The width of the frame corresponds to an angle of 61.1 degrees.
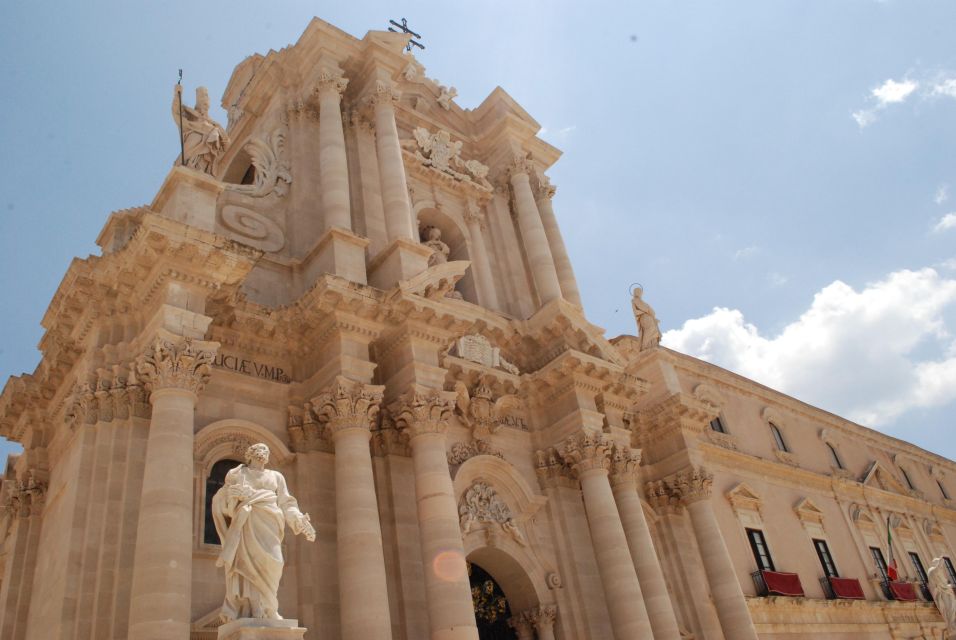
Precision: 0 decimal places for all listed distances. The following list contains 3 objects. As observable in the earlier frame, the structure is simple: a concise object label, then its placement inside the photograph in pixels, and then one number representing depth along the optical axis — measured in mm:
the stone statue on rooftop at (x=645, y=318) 23359
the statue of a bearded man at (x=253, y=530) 9156
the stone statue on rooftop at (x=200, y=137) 14375
